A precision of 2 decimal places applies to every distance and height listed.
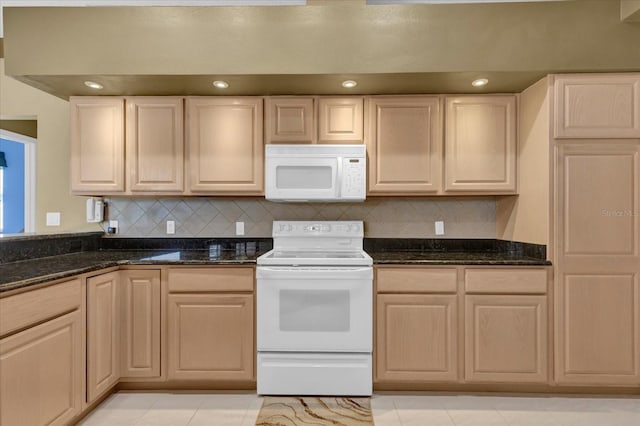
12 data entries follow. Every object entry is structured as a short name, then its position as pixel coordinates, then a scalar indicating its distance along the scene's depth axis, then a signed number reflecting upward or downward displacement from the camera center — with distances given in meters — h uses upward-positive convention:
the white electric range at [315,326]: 2.27 -0.70
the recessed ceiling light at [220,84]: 2.40 +0.88
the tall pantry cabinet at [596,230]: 2.21 -0.09
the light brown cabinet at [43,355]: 1.49 -0.64
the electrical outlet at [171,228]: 2.98 -0.11
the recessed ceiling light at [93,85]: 2.40 +0.88
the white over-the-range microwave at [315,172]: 2.56 +0.31
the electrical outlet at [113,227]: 2.98 -0.10
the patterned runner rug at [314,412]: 2.03 -1.15
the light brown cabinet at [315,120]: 2.62 +0.69
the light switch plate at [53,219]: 3.04 -0.04
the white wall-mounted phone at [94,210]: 2.92 +0.04
